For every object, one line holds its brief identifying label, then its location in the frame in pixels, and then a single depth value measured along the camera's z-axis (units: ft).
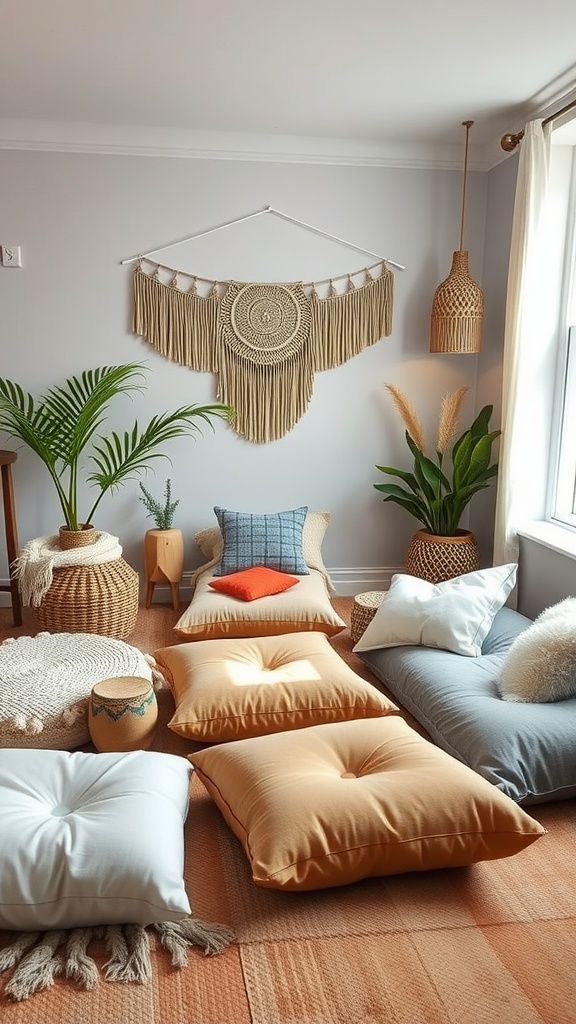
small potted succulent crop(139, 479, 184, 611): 13.10
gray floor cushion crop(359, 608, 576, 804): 7.28
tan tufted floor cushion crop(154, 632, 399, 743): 8.08
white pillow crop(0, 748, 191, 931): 5.43
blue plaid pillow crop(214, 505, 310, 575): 12.50
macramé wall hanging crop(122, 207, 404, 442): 13.50
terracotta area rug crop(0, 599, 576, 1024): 4.97
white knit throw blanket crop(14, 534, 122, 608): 11.28
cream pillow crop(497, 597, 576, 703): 8.06
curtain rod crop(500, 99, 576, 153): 12.03
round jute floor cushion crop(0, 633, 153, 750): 7.94
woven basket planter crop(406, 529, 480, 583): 13.01
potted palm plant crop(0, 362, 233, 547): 12.09
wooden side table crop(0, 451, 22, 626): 12.18
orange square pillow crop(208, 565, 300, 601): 11.49
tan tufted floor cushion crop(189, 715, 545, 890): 5.80
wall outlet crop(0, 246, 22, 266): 13.01
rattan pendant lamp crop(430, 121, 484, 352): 13.11
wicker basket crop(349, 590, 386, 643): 11.14
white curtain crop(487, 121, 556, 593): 11.56
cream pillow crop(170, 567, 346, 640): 10.95
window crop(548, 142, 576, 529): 12.00
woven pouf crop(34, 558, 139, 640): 11.41
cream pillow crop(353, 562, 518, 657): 9.68
